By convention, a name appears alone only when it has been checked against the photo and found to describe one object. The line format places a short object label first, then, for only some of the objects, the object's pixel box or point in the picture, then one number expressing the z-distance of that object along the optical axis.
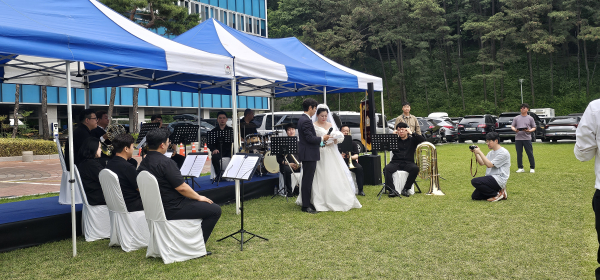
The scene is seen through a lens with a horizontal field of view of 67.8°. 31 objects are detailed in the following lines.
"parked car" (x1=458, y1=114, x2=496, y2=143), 22.45
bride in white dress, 6.95
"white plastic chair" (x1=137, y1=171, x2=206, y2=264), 4.39
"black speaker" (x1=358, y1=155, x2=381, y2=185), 9.54
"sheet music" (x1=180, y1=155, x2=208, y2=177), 7.81
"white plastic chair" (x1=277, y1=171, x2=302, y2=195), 8.43
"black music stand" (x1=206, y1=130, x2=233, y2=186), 8.55
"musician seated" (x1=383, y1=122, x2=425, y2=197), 8.13
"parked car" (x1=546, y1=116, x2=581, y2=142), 19.56
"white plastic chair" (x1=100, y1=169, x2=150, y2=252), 4.94
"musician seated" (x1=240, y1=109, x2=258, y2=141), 10.01
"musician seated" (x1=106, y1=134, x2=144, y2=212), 5.05
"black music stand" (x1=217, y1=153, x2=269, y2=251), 5.09
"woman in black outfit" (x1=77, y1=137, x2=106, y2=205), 5.48
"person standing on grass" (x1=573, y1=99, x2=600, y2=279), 3.01
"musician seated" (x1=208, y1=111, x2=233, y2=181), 8.94
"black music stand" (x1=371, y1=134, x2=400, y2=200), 7.79
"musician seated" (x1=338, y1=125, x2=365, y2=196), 8.48
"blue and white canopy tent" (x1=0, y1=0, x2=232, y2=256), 4.42
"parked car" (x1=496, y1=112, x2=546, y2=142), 21.24
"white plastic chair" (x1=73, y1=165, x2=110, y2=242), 5.48
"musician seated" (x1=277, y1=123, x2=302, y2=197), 8.53
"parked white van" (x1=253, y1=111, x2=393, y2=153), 15.80
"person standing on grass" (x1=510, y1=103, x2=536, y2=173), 10.55
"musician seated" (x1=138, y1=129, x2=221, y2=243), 4.43
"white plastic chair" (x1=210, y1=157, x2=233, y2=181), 9.08
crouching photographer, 7.15
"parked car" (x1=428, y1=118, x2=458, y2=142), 23.05
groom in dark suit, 6.77
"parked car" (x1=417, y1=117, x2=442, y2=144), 20.52
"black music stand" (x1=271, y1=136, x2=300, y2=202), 7.25
